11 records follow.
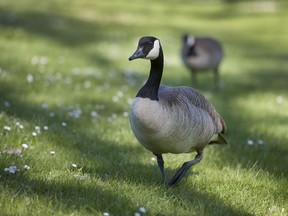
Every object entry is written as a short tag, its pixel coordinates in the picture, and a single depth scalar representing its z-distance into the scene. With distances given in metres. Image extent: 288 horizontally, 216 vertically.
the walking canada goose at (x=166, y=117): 8.69
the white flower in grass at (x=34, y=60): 23.58
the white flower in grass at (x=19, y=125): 12.12
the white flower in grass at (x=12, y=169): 9.10
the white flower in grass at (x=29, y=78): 19.60
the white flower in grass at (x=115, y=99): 18.33
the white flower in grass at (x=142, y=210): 7.87
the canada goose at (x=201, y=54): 22.95
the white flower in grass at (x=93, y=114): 15.77
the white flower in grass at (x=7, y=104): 15.39
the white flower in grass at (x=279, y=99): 20.42
